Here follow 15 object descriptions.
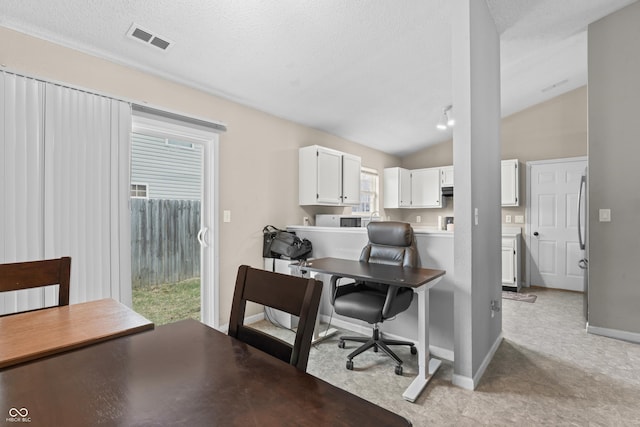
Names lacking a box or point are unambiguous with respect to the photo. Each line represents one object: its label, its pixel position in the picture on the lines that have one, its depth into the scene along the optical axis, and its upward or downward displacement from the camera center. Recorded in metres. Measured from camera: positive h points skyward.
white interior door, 4.80 -0.18
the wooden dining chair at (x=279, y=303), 0.91 -0.30
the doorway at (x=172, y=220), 2.70 -0.05
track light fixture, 4.39 +1.49
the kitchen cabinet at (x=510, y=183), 5.06 +0.51
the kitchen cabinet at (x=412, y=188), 5.87 +0.50
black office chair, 2.32 -0.67
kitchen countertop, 2.69 -0.17
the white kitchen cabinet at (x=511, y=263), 4.80 -0.78
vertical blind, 1.95 +0.21
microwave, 3.96 -0.09
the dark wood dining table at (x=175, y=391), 0.62 -0.41
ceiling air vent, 2.15 +1.30
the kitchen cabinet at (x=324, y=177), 3.89 +0.50
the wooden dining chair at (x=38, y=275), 1.32 -0.27
